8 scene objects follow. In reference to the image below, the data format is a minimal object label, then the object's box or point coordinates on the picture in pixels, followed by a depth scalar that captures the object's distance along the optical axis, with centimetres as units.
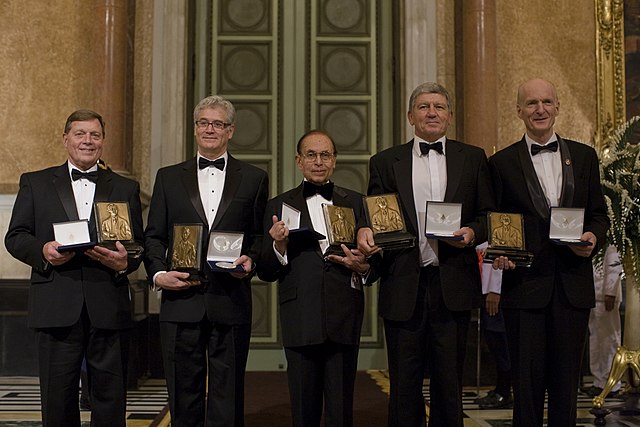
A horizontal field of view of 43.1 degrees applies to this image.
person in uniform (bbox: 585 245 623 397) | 681
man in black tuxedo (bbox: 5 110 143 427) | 380
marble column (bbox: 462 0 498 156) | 767
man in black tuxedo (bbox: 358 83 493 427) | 386
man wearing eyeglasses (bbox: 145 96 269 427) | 388
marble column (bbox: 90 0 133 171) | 750
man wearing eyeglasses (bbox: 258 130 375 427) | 388
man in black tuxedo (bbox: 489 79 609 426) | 396
